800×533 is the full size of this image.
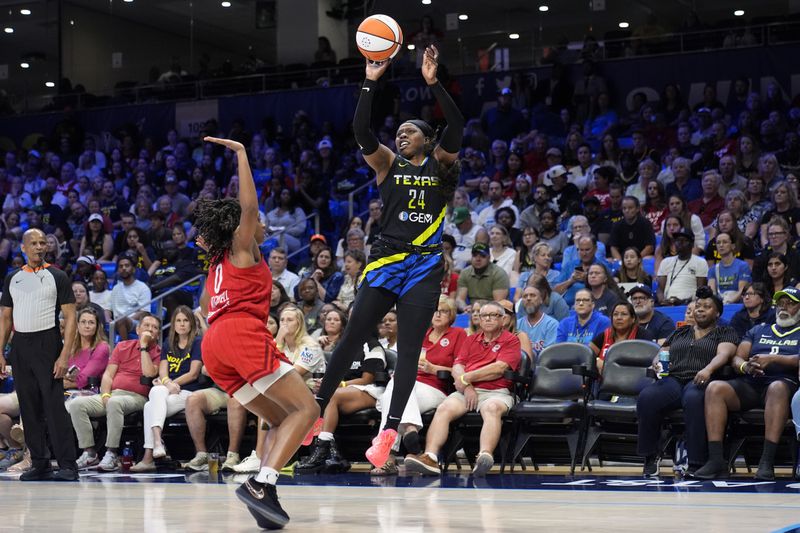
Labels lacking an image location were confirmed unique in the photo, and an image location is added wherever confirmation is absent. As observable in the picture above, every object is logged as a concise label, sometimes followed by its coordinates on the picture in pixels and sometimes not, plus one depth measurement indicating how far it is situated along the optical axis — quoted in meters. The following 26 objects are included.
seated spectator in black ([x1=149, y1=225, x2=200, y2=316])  12.44
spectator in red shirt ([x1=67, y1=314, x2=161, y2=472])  9.47
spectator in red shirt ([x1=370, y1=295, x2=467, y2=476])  8.23
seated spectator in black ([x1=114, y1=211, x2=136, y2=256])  14.79
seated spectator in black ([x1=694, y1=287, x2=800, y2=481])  7.34
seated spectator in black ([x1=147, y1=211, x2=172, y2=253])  14.32
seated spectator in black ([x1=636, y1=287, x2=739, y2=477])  7.56
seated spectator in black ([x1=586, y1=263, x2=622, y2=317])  9.67
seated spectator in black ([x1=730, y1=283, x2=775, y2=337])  8.35
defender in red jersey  4.75
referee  8.09
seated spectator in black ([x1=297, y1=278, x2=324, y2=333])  10.45
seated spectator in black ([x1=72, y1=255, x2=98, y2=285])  13.60
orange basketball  5.45
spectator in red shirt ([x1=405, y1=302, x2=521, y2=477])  7.97
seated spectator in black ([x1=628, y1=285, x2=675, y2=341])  8.95
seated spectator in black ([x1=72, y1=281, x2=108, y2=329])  11.79
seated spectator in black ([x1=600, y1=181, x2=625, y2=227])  11.88
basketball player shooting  5.46
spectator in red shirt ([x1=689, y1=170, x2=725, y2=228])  11.60
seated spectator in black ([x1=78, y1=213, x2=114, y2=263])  14.80
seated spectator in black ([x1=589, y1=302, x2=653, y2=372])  8.61
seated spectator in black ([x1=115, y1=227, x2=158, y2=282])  13.60
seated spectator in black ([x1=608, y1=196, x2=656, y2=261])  11.02
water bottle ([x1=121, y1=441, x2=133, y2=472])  9.44
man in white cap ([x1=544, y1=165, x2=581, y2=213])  12.62
